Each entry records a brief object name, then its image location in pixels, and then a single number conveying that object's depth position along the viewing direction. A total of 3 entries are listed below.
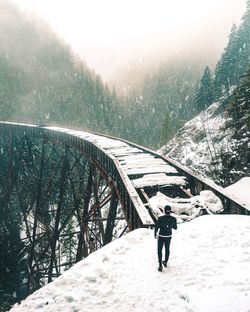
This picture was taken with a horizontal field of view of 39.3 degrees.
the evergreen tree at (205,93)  68.38
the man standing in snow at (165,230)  6.14
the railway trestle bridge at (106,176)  10.31
